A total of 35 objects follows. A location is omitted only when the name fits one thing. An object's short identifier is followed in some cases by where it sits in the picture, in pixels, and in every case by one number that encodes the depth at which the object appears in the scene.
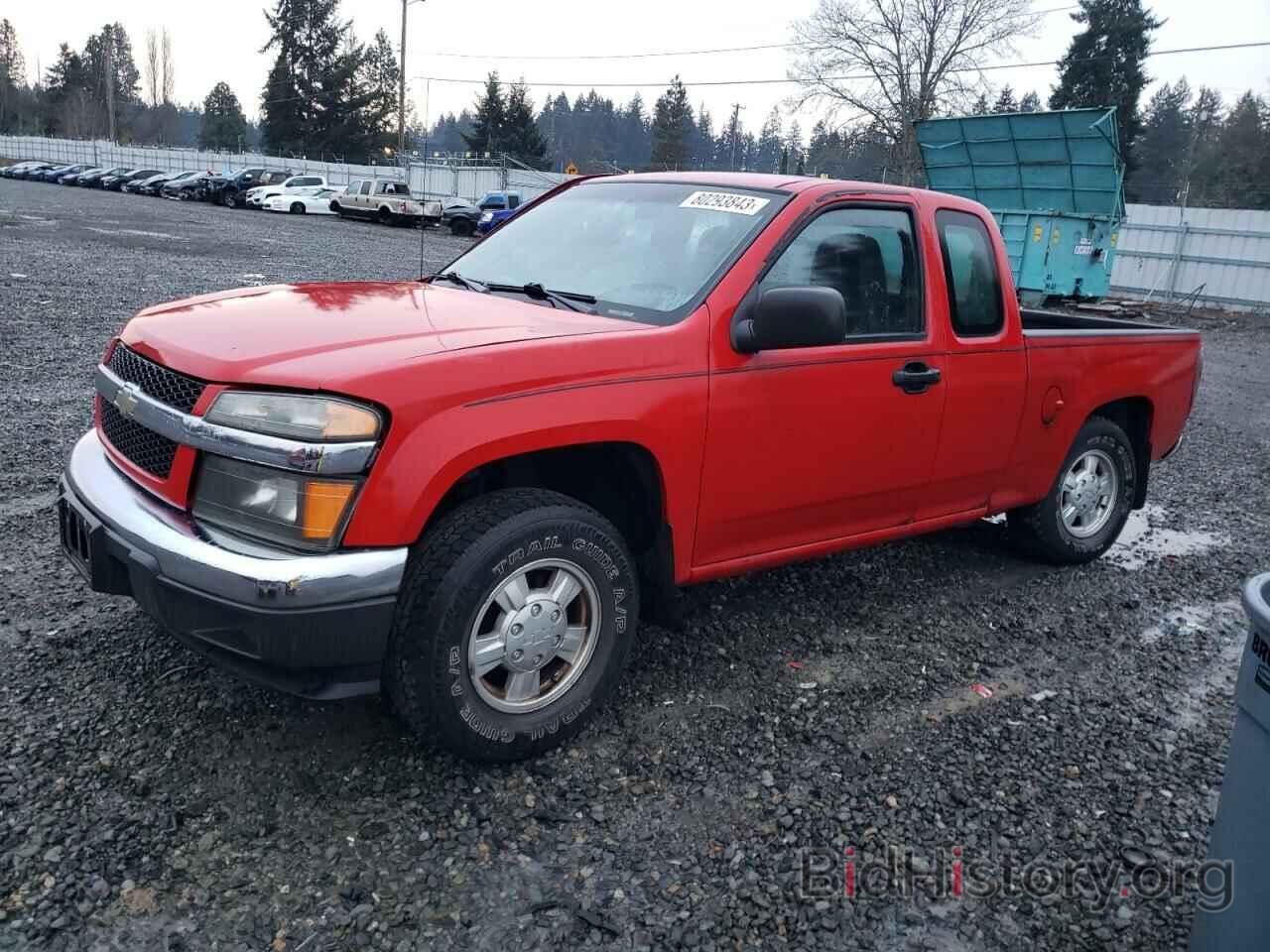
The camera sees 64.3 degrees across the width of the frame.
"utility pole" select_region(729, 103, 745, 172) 96.06
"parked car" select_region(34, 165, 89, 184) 50.97
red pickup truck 2.71
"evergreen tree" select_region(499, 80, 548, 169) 65.50
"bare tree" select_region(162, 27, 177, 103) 113.25
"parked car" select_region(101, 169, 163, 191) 46.00
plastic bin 2.09
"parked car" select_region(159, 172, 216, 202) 42.50
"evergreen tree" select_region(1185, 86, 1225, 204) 46.00
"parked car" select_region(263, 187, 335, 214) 39.06
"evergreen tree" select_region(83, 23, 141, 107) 98.88
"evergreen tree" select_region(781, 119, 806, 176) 75.88
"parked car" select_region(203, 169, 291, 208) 41.25
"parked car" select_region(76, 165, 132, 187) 47.72
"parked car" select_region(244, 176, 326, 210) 39.50
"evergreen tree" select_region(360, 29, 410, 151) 70.81
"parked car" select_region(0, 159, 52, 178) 52.81
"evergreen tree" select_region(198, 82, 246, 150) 92.56
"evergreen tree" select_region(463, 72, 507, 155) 65.75
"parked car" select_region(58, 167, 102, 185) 49.16
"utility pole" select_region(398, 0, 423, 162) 43.81
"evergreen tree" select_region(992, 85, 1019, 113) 64.56
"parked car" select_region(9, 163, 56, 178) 52.41
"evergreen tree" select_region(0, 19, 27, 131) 96.50
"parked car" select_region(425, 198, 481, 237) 35.06
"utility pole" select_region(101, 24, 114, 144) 74.94
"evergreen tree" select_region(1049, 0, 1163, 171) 49.03
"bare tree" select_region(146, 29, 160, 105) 112.81
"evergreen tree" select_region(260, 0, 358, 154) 70.19
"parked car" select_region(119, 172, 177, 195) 44.44
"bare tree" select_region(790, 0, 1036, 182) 42.25
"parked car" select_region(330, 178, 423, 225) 36.53
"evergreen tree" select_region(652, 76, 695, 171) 80.94
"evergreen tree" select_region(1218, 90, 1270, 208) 41.72
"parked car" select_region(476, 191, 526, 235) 35.19
